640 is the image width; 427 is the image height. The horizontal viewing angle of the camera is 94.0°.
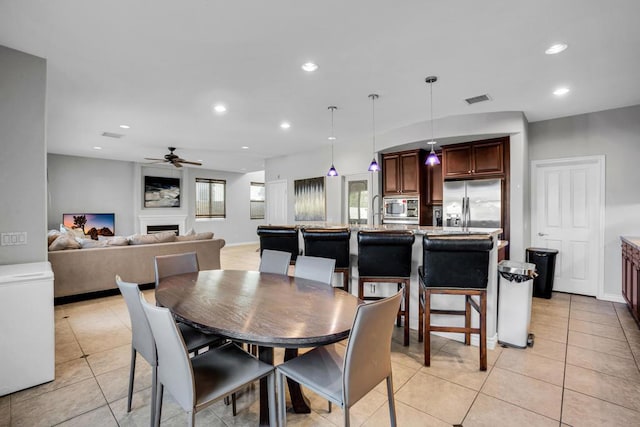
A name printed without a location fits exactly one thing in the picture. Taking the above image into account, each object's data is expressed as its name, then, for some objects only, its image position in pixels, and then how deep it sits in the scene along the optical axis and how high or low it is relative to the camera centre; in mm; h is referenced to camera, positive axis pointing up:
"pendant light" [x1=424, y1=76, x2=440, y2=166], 3217 +1441
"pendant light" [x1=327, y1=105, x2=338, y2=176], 4125 +1461
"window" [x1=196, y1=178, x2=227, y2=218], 9742 +505
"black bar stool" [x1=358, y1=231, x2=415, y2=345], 2680 -411
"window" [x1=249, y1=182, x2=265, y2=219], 11039 +473
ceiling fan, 6375 +1153
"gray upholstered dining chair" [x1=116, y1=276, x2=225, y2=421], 1638 -758
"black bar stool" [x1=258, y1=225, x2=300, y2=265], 3332 -287
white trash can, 2705 -853
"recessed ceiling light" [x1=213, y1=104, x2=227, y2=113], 4094 +1465
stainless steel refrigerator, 4586 +147
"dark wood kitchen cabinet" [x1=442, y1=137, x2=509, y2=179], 4578 +872
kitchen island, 2766 -855
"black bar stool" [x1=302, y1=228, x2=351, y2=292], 2969 -325
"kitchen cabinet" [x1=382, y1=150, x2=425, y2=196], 5586 +775
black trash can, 4320 -854
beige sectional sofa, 3996 -751
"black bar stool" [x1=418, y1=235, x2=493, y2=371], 2379 -479
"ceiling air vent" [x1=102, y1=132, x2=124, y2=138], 5450 +1457
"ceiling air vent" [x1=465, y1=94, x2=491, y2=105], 3745 +1457
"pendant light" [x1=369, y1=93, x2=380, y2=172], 3719 +1458
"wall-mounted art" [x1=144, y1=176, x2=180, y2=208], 8672 +627
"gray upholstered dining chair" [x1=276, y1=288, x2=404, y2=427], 1302 -775
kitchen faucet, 5930 +12
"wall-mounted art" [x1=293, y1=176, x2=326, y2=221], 6805 +320
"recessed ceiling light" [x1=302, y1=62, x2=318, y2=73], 2896 +1443
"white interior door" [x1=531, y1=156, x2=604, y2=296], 4324 -81
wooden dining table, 1358 -543
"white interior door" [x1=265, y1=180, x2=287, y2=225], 7808 +283
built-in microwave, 5577 +67
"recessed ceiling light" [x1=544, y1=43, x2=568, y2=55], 2543 +1430
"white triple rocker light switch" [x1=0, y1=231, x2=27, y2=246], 2475 -214
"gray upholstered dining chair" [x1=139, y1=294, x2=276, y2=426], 1300 -804
